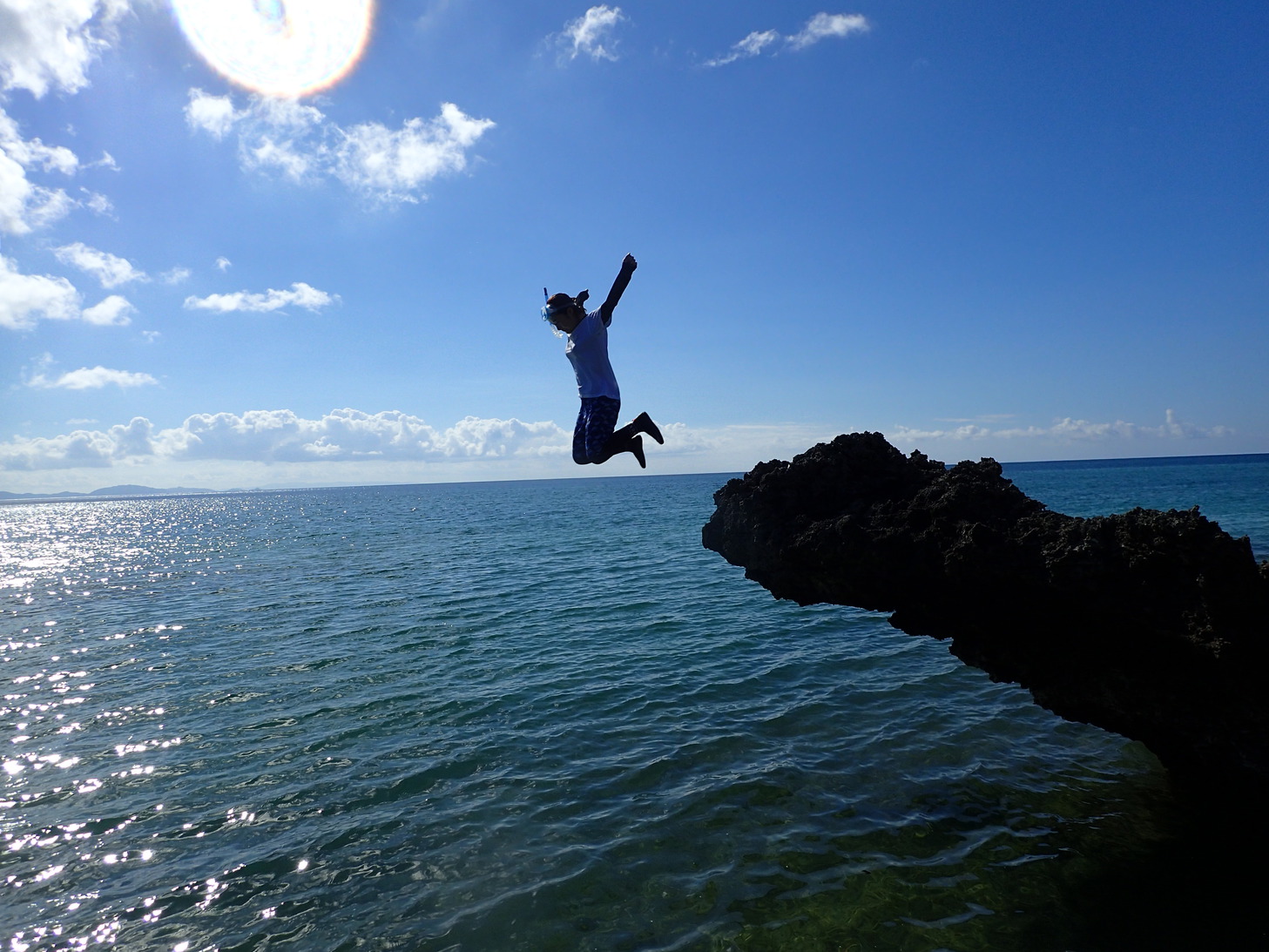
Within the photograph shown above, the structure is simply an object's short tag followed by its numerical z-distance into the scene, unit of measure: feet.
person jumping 25.29
